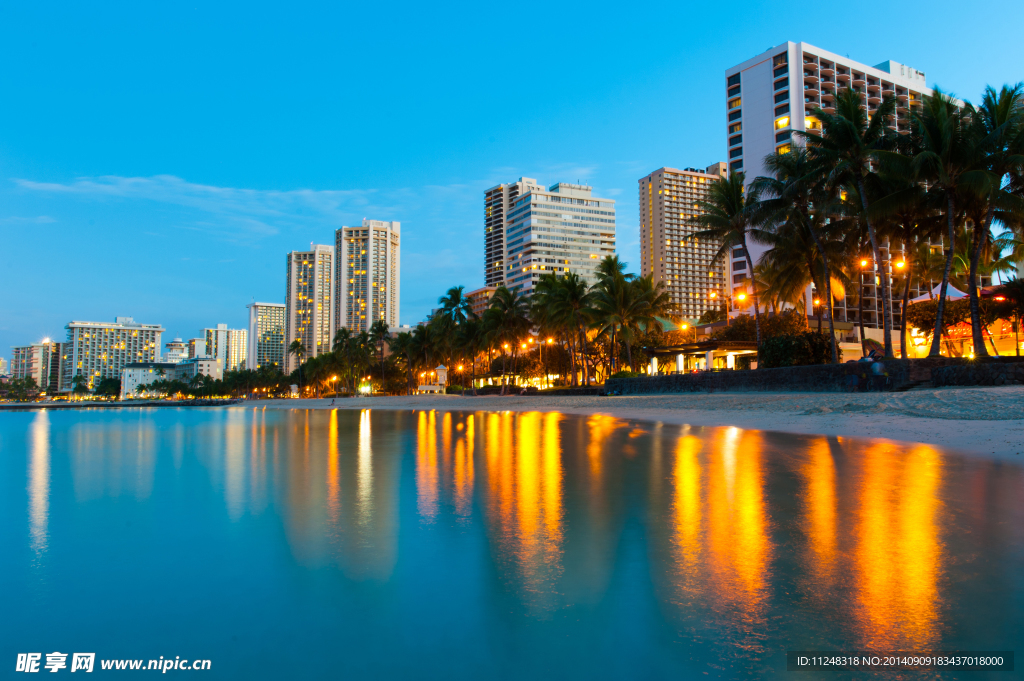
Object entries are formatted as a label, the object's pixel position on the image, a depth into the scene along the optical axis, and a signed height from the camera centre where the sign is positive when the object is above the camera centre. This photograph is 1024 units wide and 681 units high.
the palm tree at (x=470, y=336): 72.56 +5.06
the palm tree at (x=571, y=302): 52.34 +6.54
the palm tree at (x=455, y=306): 74.44 +8.95
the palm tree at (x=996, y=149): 21.98 +8.44
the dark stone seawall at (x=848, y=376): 19.95 -0.22
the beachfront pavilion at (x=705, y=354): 41.81 +1.62
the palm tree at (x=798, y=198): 29.00 +9.04
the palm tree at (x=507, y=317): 65.50 +6.60
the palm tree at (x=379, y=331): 97.62 +7.81
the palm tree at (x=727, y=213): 35.91 +9.87
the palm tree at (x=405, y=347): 88.50 +4.71
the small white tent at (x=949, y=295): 43.96 +6.42
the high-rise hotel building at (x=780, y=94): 87.00 +42.45
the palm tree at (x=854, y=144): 26.28 +10.24
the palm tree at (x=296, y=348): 123.45 +6.68
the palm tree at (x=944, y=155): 22.78 +8.25
